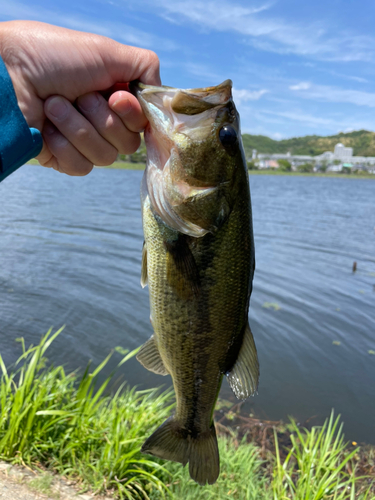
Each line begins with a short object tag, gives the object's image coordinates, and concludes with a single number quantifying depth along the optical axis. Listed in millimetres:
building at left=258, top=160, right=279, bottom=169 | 154350
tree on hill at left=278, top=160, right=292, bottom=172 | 145750
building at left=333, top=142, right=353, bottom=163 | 178162
